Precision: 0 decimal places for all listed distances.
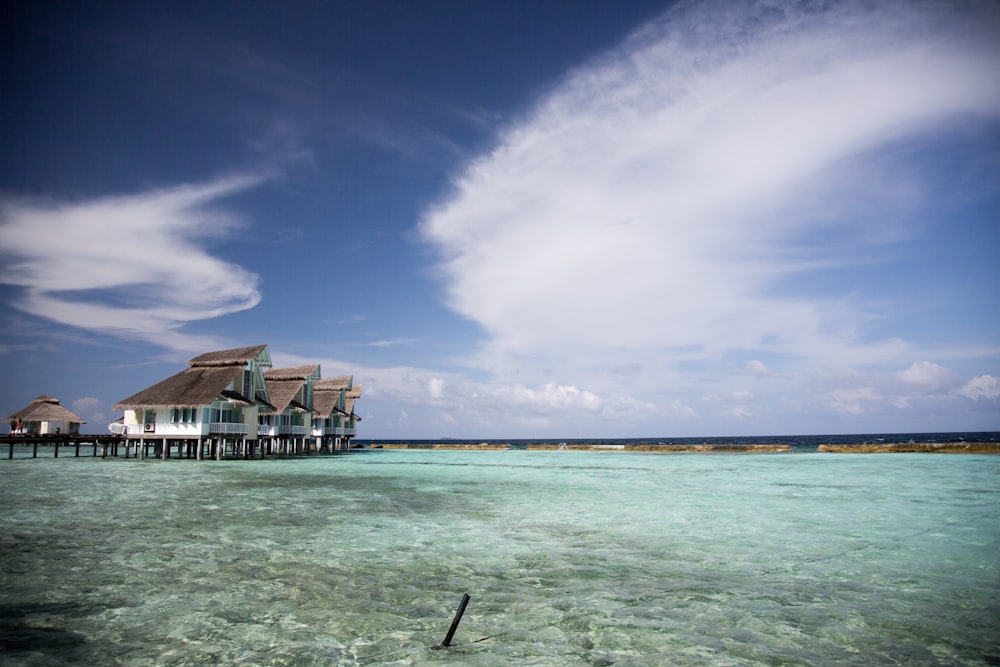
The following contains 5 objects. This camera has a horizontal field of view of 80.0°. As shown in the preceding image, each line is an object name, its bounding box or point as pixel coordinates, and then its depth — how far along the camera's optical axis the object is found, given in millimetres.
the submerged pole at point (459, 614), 5273
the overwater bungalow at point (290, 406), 48781
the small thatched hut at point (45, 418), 62906
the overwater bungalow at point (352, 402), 67206
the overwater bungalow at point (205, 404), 37344
